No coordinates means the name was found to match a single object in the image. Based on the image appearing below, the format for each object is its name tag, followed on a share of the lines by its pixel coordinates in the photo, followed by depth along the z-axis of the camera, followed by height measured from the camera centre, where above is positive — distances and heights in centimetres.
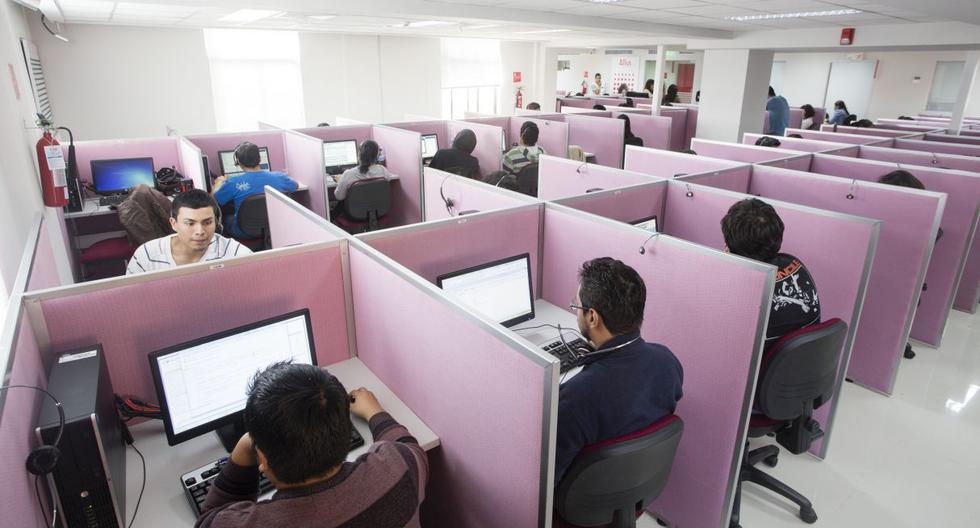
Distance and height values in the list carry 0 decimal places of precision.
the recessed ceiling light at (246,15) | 539 +70
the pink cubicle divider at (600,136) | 618 -53
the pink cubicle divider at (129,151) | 415 -51
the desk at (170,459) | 131 -99
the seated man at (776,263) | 199 -62
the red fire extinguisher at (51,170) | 312 -50
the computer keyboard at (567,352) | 197 -96
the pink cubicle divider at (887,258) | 271 -81
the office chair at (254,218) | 375 -90
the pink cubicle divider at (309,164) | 433 -64
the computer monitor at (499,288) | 210 -77
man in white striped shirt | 214 -61
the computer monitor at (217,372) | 143 -76
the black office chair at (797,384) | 183 -98
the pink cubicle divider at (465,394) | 123 -77
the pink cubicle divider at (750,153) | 375 -47
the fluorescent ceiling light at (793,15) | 528 +76
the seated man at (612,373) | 139 -73
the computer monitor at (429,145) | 568 -59
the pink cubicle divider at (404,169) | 469 -71
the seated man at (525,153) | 502 -58
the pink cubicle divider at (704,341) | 174 -83
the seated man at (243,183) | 387 -68
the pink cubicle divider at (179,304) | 148 -64
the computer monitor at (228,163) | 465 -65
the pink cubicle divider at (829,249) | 228 -66
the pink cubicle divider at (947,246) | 323 -88
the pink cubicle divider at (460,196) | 254 -53
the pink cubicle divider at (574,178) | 307 -52
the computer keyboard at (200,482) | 133 -97
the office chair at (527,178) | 494 -78
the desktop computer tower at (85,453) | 111 -75
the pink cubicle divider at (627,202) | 254 -53
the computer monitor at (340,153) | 520 -62
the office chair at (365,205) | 425 -91
